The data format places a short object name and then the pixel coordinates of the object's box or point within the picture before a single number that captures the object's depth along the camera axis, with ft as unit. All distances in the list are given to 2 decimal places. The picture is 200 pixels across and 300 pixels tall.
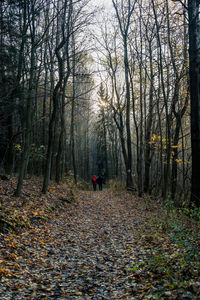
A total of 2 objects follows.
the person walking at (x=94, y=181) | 73.87
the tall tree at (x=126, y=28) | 49.75
